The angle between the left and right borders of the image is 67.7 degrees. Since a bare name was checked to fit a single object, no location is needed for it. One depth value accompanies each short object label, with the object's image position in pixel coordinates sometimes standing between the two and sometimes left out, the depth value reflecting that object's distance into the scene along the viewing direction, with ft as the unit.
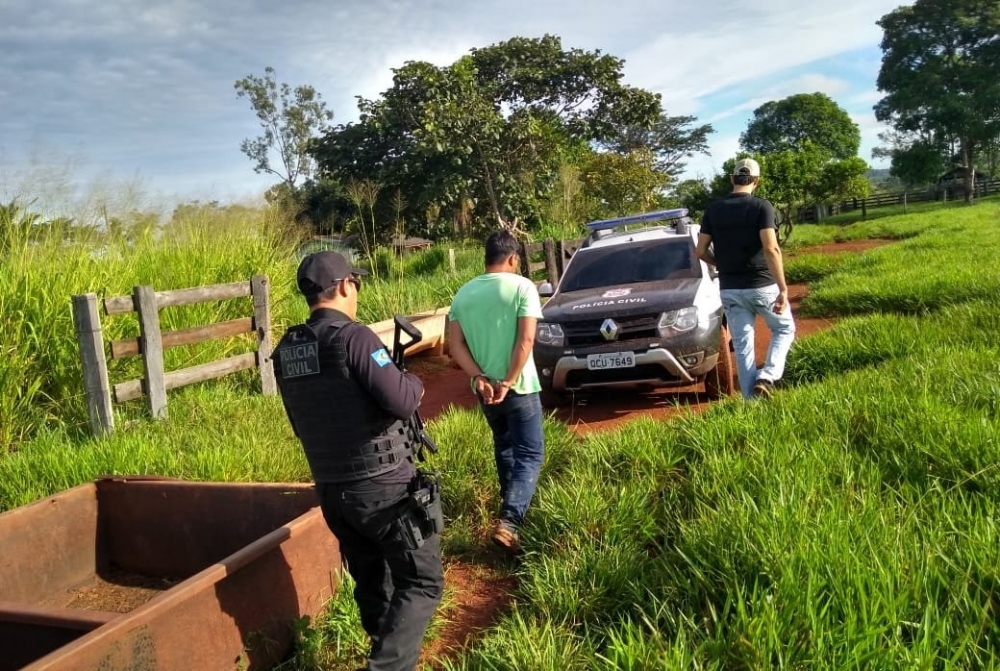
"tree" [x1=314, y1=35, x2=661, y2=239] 65.92
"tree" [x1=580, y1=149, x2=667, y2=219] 92.27
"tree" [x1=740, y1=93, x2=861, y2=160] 236.02
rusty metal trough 8.44
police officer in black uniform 9.05
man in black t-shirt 17.80
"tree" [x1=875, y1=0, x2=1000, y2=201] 142.51
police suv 20.80
